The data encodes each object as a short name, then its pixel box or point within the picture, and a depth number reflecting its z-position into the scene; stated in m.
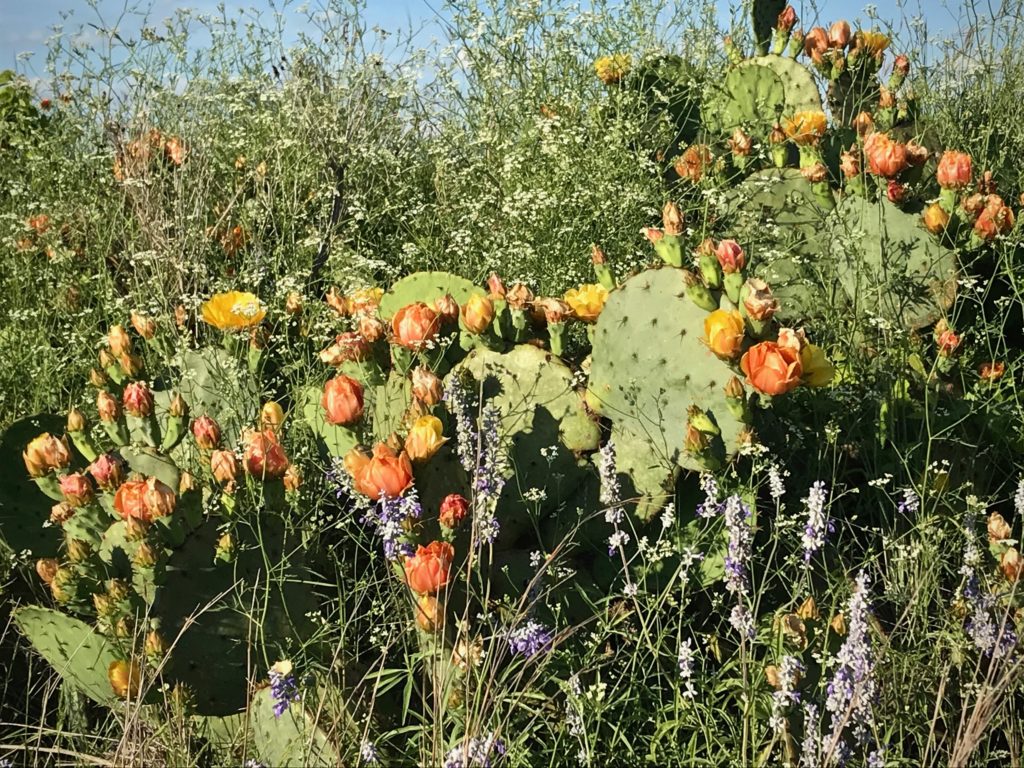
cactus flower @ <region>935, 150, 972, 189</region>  2.85
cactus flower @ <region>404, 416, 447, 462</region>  1.89
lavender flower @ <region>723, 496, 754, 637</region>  1.58
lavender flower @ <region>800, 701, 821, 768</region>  1.45
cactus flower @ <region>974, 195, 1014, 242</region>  2.80
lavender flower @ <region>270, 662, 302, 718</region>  1.62
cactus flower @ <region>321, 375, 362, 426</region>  1.98
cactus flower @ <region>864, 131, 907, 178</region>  2.88
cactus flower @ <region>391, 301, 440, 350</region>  2.25
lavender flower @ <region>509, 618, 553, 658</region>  1.65
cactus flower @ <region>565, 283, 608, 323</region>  2.53
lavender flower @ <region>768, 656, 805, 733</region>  1.51
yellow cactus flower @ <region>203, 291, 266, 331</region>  2.63
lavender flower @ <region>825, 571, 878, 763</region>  1.42
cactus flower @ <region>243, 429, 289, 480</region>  1.95
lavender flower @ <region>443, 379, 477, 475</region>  1.95
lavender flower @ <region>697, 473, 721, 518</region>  1.88
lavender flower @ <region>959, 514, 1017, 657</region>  1.59
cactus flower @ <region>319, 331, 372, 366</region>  2.32
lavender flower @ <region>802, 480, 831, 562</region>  1.63
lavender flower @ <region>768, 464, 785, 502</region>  1.81
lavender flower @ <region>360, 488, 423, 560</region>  1.75
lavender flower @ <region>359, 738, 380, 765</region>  1.55
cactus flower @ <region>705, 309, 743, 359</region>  2.01
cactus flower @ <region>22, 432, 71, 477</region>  2.00
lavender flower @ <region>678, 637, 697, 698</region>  1.61
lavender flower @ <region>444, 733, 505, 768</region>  1.43
